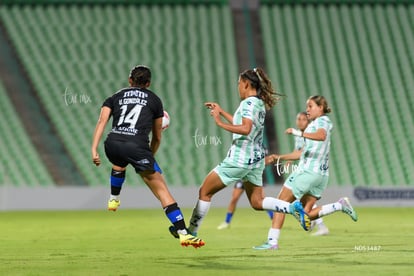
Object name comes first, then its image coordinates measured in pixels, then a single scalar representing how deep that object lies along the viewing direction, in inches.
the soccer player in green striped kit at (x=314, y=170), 837.2
